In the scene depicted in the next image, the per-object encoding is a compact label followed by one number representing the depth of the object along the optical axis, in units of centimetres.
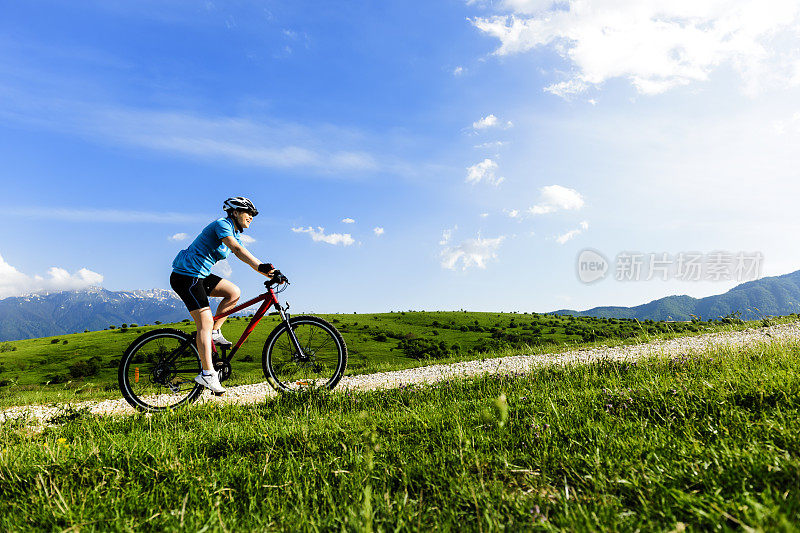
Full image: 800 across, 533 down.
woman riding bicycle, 770
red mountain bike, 825
